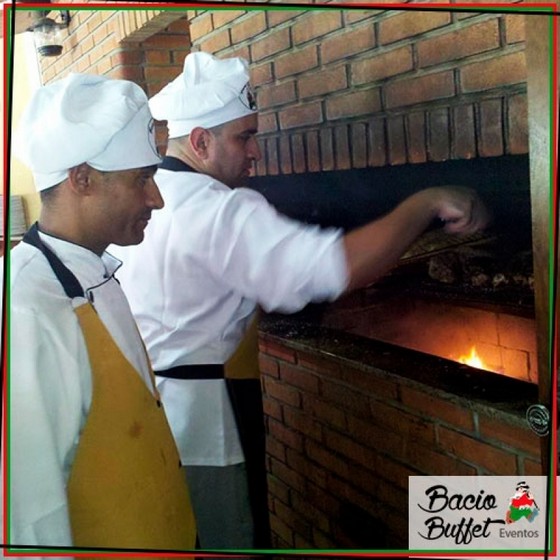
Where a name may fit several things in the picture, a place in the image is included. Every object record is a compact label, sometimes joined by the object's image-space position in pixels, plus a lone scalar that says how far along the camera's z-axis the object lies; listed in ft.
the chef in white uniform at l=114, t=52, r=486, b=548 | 4.11
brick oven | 3.95
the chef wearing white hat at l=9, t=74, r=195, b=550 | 3.98
